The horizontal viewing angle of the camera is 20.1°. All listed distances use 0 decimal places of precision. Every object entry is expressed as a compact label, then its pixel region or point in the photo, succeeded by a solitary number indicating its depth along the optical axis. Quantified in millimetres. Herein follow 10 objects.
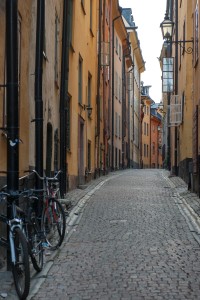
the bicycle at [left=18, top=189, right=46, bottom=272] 6473
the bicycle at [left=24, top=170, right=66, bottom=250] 8125
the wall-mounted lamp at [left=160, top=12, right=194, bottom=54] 16641
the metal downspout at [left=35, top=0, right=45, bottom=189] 8609
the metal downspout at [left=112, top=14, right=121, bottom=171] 32141
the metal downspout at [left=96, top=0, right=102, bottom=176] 23414
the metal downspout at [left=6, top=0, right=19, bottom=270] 6637
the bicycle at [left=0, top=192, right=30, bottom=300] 5543
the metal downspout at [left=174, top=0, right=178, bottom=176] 24061
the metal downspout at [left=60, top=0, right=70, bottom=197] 13541
